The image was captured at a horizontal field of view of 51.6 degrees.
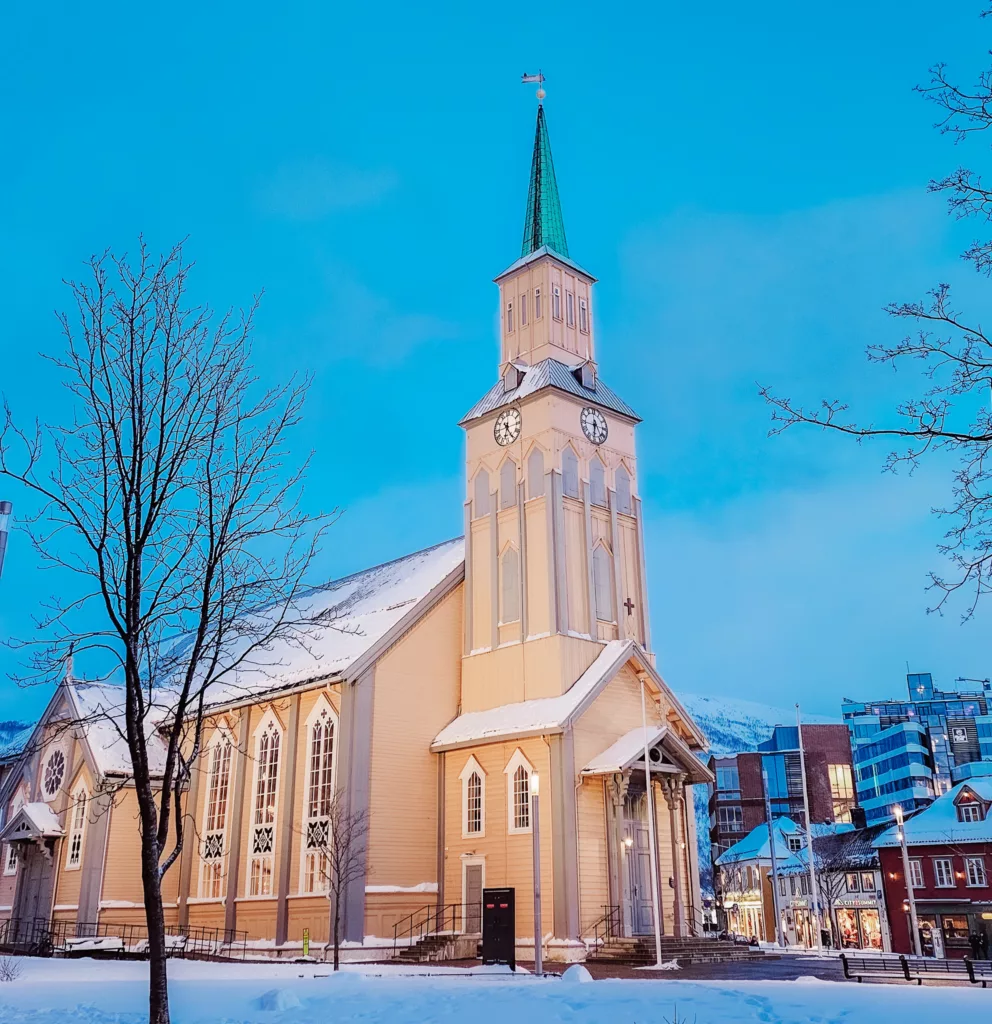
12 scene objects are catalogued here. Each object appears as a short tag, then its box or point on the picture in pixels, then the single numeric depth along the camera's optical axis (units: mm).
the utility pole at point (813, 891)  48038
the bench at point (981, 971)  22188
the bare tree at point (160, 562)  13977
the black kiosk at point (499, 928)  25578
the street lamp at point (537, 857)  23984
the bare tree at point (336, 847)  31375
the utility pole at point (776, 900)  71500
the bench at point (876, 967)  25766
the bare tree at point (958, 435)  10734
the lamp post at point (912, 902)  44197
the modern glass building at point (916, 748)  104750
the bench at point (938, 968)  26109
